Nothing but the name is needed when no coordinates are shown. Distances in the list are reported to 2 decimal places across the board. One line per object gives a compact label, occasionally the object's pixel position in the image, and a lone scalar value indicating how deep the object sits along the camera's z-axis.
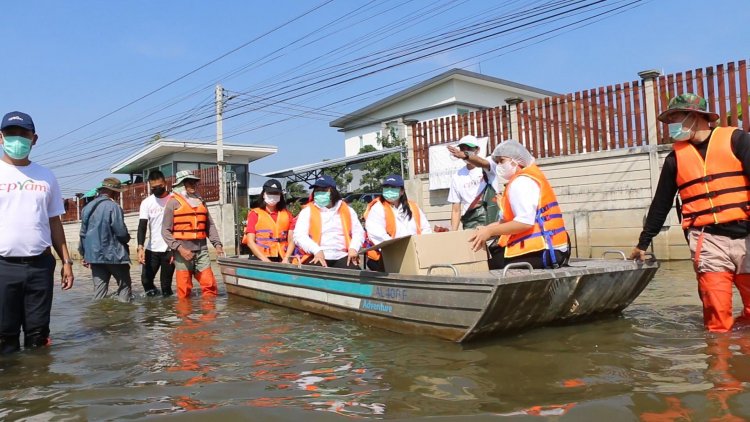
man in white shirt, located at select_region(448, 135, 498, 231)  6.71
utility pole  20.53
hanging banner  14.32
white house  28.19
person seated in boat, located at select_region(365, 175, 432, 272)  6.55
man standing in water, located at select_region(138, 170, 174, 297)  8.70
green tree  21.19
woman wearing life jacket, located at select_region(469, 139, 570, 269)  4.64
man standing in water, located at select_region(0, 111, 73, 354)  4.48
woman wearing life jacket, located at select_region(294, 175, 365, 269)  6.77
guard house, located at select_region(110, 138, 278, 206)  25.83
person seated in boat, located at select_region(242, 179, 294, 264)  7.96
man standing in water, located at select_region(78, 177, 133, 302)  7.89
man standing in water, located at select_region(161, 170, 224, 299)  7.91
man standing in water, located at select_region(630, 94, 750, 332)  4.21
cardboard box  5.07
